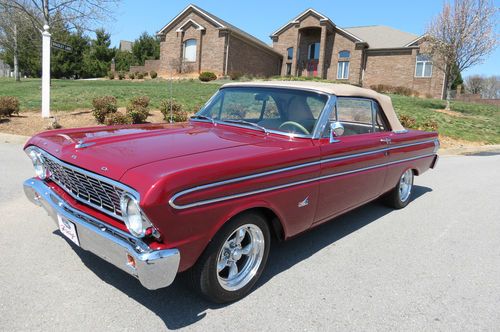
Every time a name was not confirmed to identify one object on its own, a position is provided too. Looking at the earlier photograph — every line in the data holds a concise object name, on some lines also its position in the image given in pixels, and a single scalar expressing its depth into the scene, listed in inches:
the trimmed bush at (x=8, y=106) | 445.1
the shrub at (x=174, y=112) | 447.8
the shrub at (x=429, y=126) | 549.0
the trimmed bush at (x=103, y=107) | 435.8
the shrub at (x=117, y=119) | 408.5
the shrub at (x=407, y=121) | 547.5
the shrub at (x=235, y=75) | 1239.5
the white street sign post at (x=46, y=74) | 431.5
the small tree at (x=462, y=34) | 861.2
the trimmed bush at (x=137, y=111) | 431.2
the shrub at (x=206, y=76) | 1207.6
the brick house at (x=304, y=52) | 1341.0
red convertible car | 97.7
